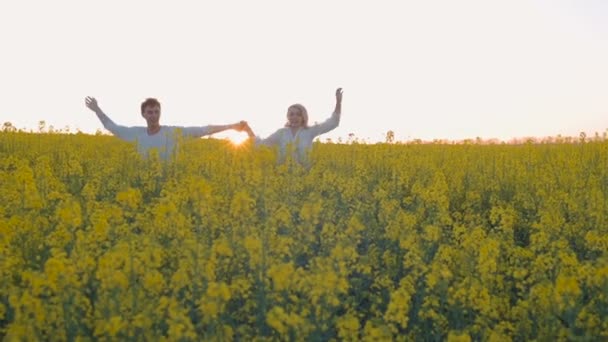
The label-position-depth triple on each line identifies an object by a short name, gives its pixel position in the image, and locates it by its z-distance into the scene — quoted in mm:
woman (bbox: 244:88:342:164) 9039
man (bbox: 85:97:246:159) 8810
